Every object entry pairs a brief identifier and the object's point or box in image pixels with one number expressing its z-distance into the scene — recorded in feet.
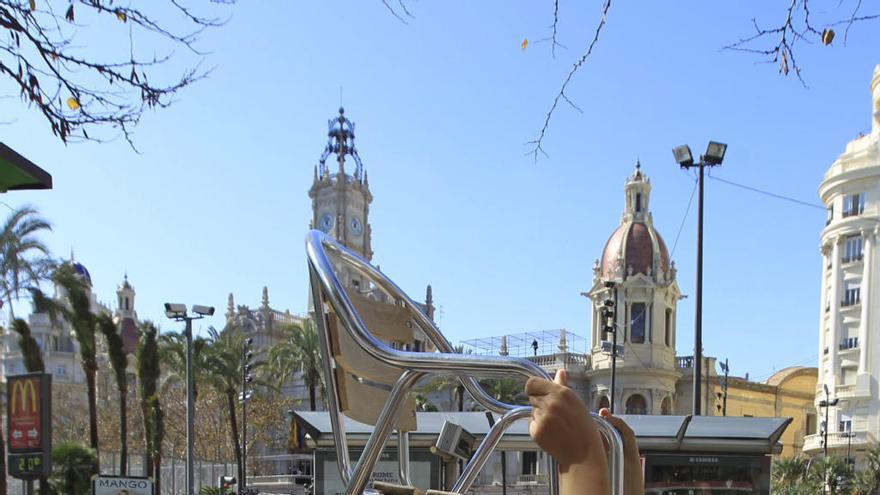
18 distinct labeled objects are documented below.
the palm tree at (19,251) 62.90
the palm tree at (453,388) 130.76
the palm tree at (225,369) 122.11
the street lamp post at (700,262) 53.42
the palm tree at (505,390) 128.16
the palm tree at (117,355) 88.99
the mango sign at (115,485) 43.83
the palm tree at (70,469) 67.31
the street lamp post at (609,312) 77.13
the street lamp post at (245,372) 108.17
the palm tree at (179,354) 118.21
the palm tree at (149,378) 98.02
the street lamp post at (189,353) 74.43
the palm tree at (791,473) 119.34
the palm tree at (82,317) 74.33
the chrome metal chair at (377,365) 12.08
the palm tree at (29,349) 63.41
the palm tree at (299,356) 134.62
